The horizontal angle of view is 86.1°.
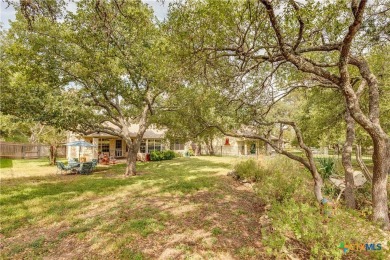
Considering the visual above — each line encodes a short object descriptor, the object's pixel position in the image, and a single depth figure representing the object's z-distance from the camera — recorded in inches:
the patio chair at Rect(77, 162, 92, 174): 547.2
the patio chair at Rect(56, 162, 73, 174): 530.1
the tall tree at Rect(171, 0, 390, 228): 170.1
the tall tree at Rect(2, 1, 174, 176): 366.0
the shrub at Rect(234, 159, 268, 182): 407.8
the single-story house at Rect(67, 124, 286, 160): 917.8
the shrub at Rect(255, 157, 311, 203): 249.6
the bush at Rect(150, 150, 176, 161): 925.2
